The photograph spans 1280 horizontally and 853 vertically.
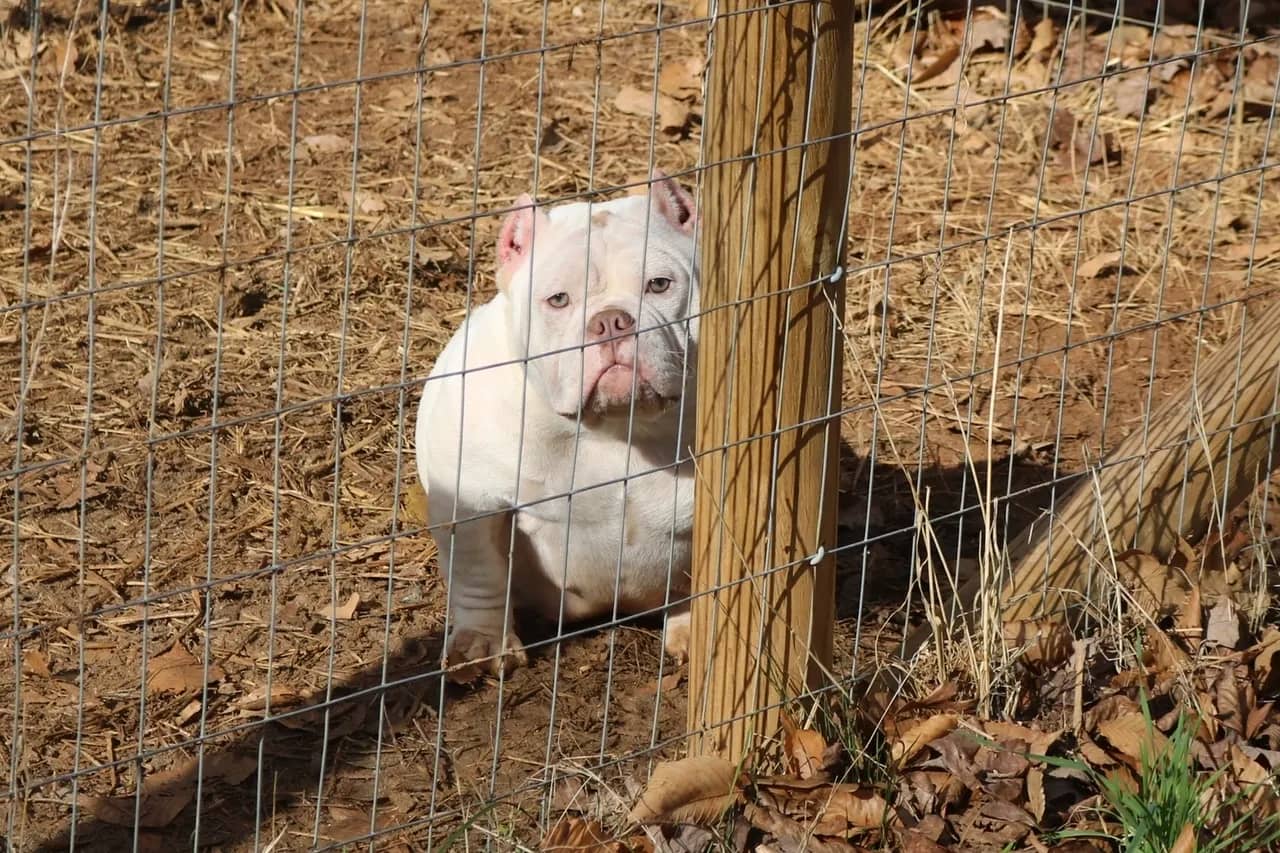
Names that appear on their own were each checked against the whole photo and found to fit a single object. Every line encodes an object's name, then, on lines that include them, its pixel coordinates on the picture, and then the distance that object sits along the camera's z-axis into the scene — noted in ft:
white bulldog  23.54
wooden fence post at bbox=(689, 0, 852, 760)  18.11
